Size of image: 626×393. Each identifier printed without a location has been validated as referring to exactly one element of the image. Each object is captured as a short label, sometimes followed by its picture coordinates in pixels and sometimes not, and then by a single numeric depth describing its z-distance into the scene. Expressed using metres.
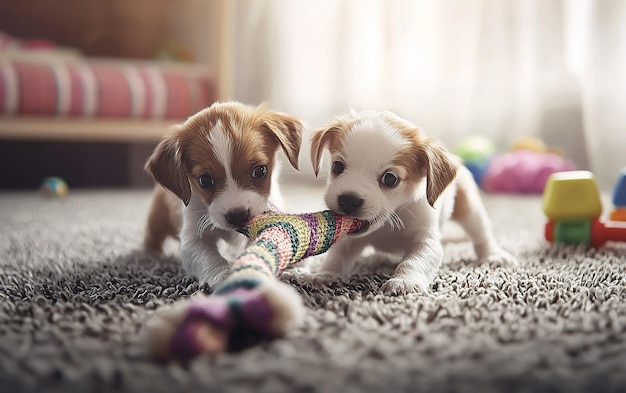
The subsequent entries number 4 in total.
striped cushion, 1.08
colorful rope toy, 0.27
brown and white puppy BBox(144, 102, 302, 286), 0.45
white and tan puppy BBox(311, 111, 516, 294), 0.45
